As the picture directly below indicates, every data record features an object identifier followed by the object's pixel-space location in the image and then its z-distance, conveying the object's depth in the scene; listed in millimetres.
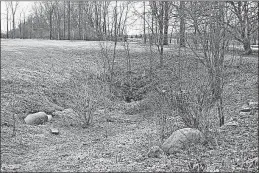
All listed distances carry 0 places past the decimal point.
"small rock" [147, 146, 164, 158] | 6998
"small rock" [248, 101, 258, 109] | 9936
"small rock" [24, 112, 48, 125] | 9711
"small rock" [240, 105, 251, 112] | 9750
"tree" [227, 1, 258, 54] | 13792
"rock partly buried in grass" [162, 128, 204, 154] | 7191
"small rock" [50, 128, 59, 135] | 9281
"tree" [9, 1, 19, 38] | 39781
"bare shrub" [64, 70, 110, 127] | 10312
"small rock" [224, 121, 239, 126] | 8641
